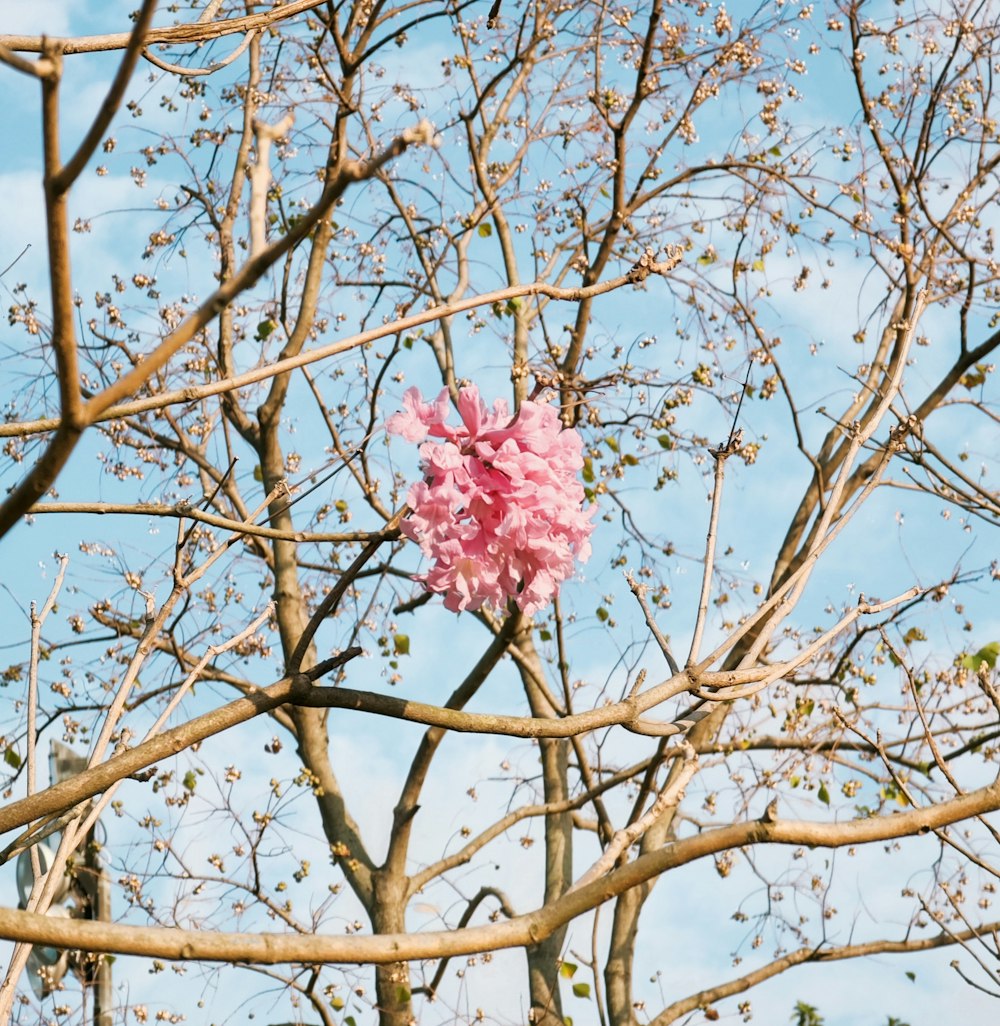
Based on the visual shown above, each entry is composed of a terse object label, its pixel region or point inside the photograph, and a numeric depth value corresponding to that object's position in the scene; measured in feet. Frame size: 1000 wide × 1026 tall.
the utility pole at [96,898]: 13.97
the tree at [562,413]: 19.89
